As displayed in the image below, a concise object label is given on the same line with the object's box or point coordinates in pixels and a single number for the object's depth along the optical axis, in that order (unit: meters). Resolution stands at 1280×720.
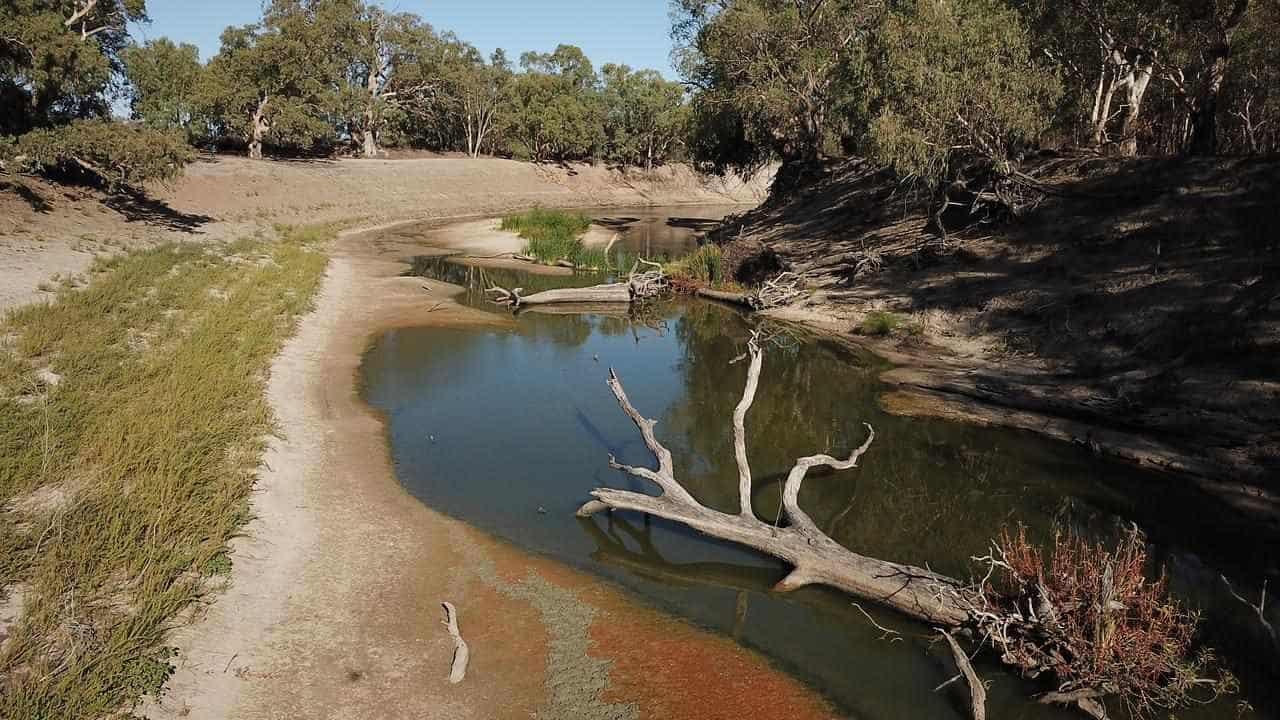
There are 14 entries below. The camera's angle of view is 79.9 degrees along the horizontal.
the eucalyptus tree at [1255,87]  24.84
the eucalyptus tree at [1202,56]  21.72
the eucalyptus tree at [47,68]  30.72
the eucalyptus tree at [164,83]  50.75
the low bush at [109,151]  32.22
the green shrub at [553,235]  39.81
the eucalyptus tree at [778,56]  38.16
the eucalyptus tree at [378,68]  67.56
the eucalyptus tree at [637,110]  85.75
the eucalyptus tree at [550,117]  80.06
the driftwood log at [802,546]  9.52
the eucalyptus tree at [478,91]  76.44
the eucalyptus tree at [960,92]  23.98
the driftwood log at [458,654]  8.31
